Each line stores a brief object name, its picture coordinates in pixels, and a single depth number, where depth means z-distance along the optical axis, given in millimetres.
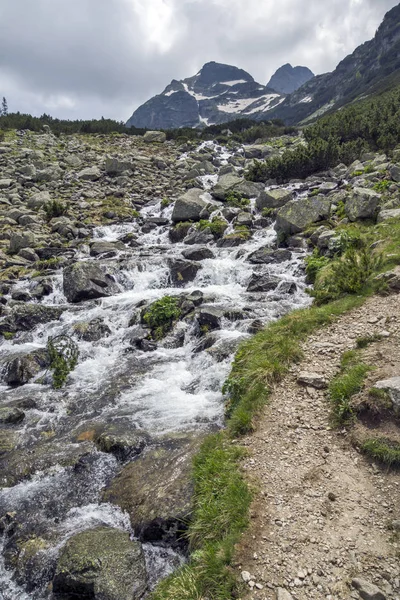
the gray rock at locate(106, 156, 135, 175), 35219
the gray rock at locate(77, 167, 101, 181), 33719
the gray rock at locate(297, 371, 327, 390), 7180
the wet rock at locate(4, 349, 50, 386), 11727
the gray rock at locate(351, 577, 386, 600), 3773
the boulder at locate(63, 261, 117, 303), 16766
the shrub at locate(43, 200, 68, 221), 25328
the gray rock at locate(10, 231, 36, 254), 21266
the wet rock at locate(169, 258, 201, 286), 17919
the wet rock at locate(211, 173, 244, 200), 27945
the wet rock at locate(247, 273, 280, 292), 15516
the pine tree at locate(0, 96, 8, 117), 130450
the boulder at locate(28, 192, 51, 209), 26906
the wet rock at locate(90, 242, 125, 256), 21364
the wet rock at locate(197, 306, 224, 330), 13188
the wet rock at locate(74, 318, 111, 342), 13974
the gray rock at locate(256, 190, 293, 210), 24219
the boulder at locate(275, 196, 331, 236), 19344
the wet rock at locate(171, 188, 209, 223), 25312
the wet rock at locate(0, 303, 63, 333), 14640
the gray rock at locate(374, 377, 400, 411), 5687
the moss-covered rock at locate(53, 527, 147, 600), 5148
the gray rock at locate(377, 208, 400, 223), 15118
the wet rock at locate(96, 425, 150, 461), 7998
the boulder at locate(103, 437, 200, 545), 6004
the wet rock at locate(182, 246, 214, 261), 19500
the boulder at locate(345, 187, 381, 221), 16719
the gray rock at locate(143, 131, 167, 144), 51278
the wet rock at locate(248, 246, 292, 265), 17797
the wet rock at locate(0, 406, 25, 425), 9539
